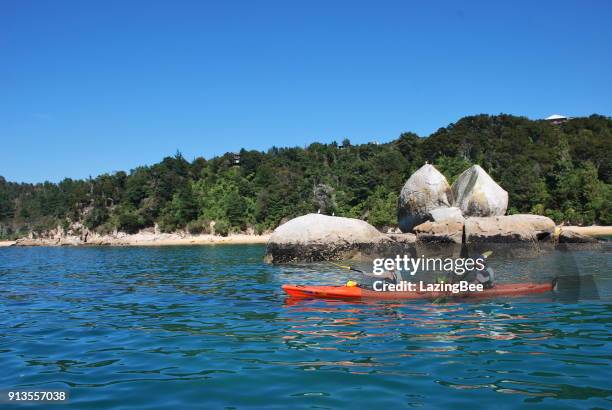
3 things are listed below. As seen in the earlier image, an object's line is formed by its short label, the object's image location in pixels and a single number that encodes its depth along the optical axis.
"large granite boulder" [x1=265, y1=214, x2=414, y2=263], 23.97
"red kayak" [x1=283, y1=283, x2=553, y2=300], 13.34
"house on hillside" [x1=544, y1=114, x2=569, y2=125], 91.76
